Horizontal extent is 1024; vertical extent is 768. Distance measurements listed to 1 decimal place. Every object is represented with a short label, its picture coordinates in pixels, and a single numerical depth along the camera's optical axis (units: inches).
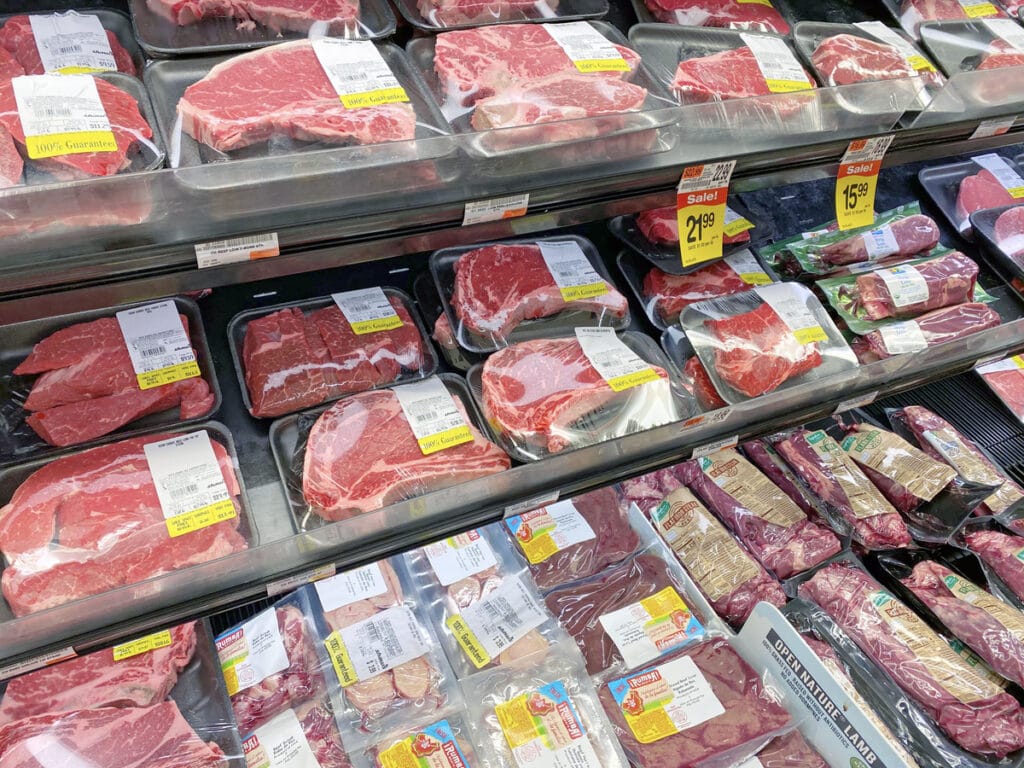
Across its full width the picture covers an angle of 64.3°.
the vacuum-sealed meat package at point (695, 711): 70.8
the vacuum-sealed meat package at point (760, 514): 87.0
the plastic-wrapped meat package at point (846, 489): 89.2
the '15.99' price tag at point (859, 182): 64.3
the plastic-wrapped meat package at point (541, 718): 69.6
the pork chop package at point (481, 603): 75.4
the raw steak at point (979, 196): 103.0
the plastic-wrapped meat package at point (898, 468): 91.5
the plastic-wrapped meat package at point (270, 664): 68.8
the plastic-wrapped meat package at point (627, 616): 77.9
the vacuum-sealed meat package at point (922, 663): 74.8
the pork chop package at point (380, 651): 71.0
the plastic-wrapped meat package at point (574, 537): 83.0
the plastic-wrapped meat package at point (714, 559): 83.3
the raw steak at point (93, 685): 63.6
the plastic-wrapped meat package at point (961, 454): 94.1
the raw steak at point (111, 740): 60.1
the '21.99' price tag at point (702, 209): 58.9
